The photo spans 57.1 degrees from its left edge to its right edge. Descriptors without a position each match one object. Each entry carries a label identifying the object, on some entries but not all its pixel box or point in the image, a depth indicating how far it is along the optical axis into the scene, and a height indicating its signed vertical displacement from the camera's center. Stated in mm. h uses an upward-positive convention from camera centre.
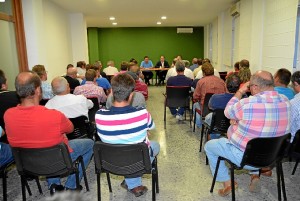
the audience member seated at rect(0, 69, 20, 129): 2993 -493
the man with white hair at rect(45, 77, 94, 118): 2975 -513
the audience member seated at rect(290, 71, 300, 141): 2645 -634
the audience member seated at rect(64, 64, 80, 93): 4862 -429
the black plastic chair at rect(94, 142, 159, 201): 2053 -815
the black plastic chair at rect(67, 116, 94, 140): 2885 -796
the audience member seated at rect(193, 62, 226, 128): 4297 -547
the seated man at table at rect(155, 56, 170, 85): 11948 -848
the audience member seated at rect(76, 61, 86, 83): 7162 -387
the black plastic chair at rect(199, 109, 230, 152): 3217 -850
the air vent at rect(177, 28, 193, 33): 14297 +1057
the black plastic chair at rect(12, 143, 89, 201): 2088 -821
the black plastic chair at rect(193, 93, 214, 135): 4070 -841
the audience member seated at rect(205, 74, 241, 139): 3183 -540
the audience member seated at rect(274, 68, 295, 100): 3313 -412
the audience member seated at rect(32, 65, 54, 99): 3953 -436
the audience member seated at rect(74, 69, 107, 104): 4051 -528
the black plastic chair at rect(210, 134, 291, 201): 2117 -809
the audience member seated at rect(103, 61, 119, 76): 8632 -547
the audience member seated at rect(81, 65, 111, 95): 5051 -565
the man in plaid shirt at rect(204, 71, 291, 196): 2180 -532
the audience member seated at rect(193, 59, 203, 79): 7905 -333
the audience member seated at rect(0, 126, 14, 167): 2390 -860
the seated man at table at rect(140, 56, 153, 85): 11757 -806
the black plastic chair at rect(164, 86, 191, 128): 4918 -824
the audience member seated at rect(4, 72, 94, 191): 2104 -508
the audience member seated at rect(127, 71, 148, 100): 5043 -649
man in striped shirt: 2162 -523
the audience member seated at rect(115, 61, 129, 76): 6395 -318
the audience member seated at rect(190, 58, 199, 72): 8701 -454
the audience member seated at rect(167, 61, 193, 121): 5301 -534
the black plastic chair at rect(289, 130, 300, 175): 2498 -906
